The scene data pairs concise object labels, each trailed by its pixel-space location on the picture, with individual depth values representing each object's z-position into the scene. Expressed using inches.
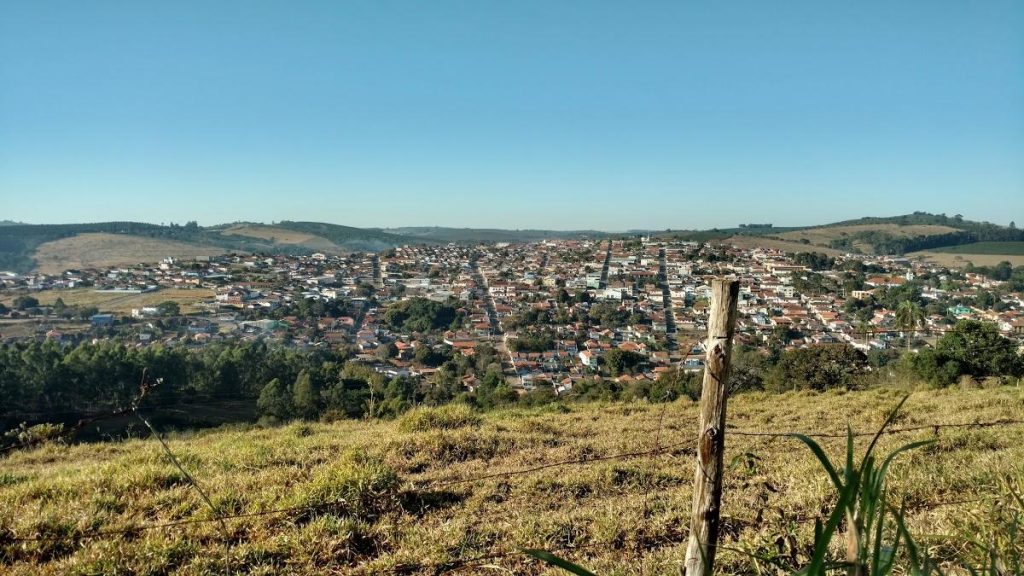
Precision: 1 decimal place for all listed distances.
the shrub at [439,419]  254.2
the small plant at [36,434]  198.4
